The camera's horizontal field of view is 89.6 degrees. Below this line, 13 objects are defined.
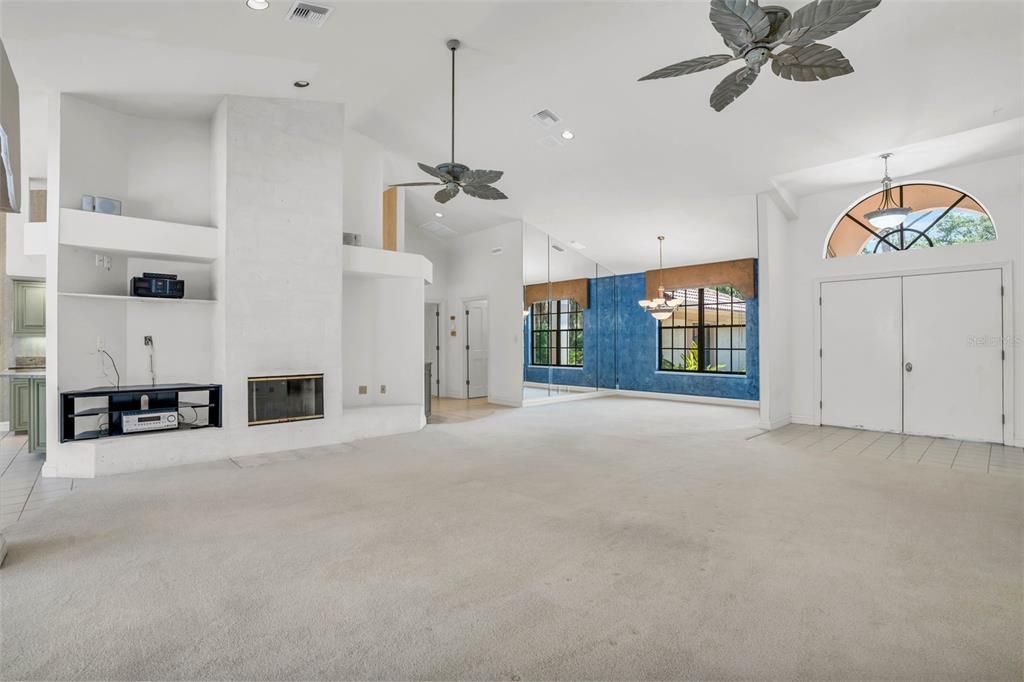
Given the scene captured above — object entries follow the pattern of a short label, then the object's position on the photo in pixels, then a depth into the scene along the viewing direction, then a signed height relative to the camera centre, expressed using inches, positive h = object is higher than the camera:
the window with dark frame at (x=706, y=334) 397.4 +6.2
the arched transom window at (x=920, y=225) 244.2 +58.0
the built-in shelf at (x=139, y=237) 184.9 +40.6
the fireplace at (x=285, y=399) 214.8 -23.9
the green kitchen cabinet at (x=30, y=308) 249.6 +17.8
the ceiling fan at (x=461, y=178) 188.4 +61.2
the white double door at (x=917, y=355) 236.5 -7.2
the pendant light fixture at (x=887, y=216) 222.1 +54.5
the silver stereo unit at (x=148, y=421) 189.9 -28.9
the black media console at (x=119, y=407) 182.7 -24.6
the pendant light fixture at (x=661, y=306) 375.2 +26.8
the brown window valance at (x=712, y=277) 371.9 +49.6
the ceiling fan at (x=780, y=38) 102.2 +65.5
